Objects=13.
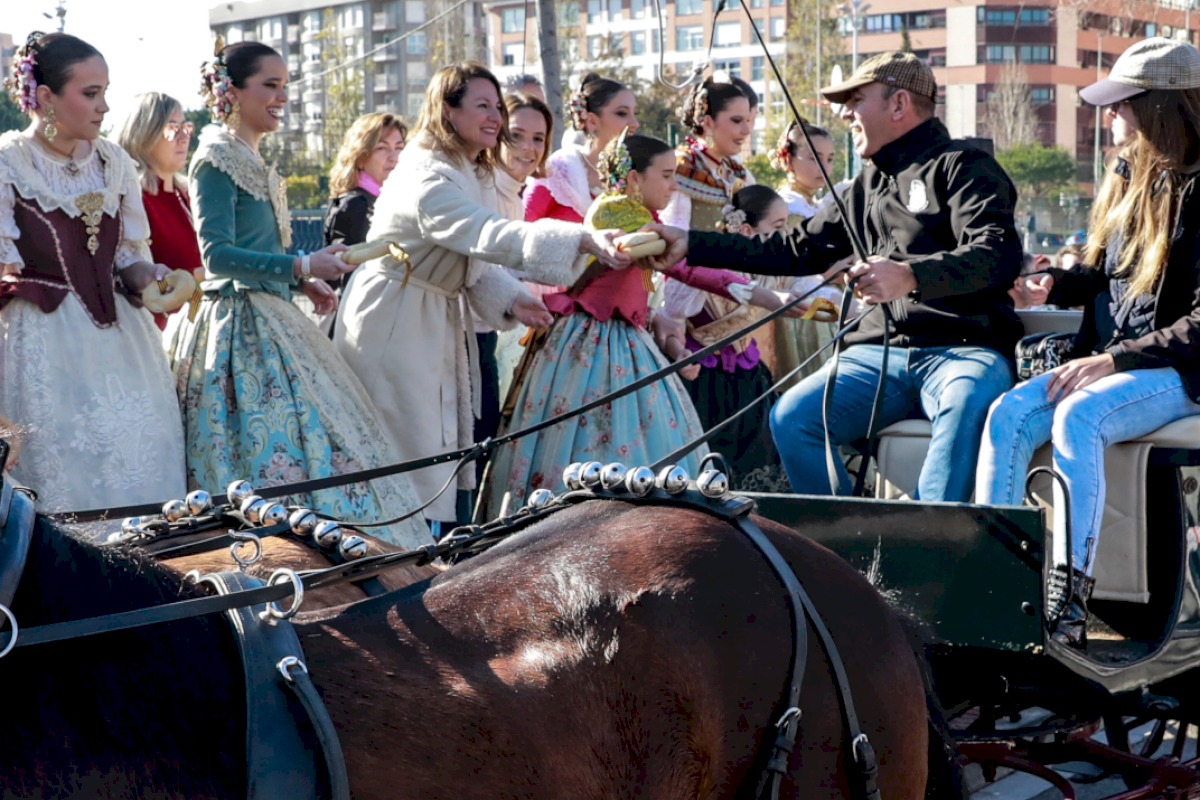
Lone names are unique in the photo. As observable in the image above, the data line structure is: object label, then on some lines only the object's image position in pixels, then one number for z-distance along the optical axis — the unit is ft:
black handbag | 10.86
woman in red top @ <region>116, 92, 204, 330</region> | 16.96
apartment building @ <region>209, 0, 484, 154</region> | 272.31
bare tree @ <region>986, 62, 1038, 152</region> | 189.06
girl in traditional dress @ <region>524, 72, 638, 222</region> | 18.34
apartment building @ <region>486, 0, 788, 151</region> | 214.90
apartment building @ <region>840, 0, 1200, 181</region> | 211.61
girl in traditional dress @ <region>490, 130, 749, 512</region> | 16.26
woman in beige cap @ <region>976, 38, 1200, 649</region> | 9.89
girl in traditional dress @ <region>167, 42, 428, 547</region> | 14.73
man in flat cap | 10.44
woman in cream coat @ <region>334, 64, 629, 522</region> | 15.72
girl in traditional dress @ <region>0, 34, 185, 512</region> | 13.48
